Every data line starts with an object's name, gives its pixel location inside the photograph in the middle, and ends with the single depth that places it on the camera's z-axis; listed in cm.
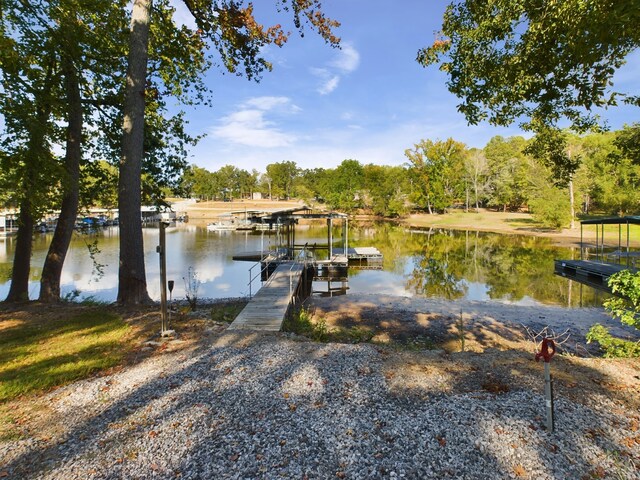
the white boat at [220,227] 5081
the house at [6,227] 3756
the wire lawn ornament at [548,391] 327
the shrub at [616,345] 554
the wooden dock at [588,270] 1571
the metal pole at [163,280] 637
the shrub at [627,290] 473
